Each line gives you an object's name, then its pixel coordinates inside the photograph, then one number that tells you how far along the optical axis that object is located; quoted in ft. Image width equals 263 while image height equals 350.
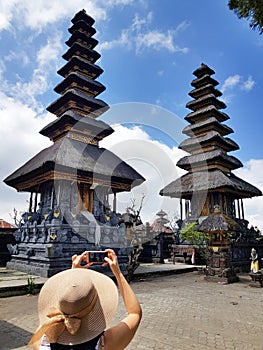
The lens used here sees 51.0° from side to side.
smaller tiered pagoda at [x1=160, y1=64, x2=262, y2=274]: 71.97
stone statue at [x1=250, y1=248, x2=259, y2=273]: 36.37
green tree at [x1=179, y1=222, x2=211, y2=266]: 53.58
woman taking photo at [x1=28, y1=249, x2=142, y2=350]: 4.70
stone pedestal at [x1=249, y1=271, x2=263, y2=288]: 34.49
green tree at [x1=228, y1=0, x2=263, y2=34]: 18.11
